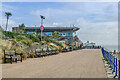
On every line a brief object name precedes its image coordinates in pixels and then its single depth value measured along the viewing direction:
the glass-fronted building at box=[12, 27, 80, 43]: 55.40
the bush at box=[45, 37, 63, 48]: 24.01
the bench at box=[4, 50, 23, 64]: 8.35
